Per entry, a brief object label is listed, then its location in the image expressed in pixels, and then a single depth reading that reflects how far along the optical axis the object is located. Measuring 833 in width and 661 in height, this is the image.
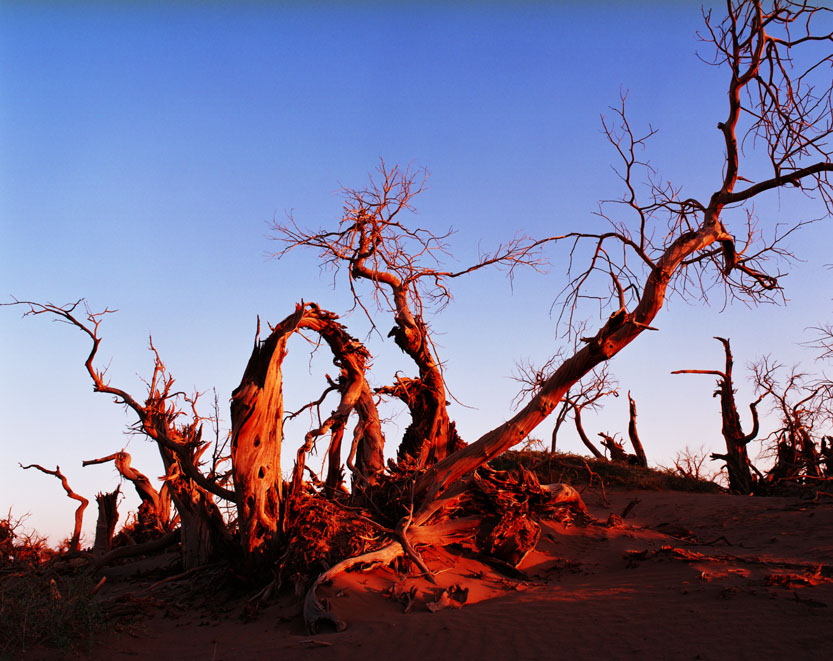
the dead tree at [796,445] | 16.91
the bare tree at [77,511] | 12.96
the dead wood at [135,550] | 10.28
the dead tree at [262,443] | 8.48
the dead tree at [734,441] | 17.05
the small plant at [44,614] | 6.37
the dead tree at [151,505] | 12.84
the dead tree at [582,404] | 10.81
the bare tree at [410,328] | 10.62
